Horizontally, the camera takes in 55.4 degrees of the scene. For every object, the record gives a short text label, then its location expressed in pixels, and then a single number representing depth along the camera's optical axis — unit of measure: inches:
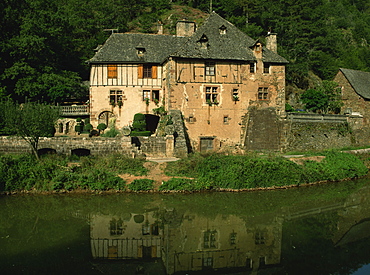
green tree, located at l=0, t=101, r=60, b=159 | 767.1
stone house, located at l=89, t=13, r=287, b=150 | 1050.1
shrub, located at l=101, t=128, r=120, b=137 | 1027.3
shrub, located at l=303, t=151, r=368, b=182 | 855.1
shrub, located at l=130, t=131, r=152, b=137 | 994.7
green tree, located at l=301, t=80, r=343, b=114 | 1439.5
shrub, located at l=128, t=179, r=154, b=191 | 738.8
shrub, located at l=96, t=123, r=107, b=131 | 1133.7
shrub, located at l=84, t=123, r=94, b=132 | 1120.5
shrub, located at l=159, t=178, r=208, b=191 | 741.9
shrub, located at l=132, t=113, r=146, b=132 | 1044.5
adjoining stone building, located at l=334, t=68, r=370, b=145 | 1437.0
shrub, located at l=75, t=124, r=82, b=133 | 1136.8
